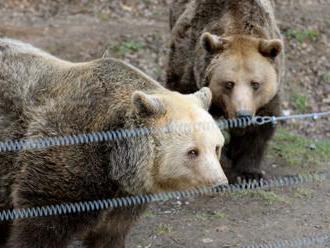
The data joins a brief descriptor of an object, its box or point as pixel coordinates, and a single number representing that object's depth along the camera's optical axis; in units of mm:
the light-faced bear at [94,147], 9859
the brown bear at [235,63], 14797
